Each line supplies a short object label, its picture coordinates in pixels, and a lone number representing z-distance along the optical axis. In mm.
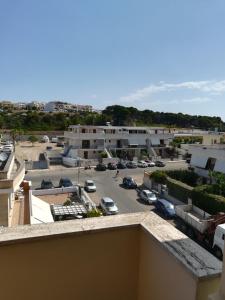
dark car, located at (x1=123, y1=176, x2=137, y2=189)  23731
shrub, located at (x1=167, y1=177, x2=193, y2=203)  18823
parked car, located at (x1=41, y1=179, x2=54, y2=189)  22195
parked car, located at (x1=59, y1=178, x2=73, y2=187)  23034
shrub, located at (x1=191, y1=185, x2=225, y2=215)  15594
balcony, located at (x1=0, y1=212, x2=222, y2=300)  2143
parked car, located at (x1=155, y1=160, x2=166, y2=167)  33043
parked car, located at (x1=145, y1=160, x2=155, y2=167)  33138
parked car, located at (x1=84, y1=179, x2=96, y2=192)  22287
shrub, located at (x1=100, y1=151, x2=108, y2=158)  34929
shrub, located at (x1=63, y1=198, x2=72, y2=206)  17249
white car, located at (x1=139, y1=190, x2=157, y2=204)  19279
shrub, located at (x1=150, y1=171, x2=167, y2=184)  22275
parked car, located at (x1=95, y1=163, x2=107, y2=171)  30679
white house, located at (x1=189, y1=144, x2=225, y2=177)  24281
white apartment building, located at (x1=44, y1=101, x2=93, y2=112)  118705
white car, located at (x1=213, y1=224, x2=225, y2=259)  11084
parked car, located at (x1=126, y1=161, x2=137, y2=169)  32255
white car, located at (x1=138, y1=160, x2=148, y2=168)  32727
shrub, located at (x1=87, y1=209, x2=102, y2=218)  13976
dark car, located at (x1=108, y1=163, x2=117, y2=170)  31319
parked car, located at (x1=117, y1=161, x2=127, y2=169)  31777
